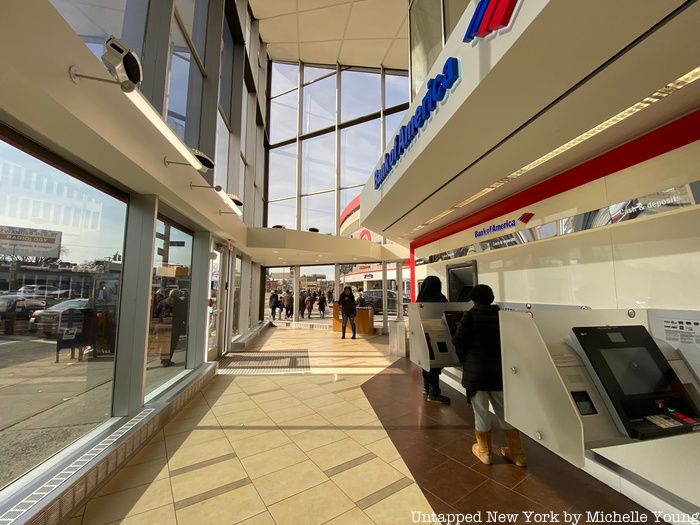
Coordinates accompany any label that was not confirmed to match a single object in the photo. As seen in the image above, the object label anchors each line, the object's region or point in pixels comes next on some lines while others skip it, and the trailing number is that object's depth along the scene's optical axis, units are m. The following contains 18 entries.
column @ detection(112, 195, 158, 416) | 2.96
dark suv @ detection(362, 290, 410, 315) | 10.46
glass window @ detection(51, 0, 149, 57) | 2.25
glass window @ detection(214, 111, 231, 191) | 5.86
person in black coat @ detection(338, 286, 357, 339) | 8.39
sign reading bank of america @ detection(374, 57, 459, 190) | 2.11
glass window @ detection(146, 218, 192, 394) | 3.61
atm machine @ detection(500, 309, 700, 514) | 1.53
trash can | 6.43
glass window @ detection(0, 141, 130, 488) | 1.90
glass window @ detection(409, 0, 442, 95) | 3.54
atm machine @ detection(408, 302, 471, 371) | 3.66
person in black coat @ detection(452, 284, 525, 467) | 2.43
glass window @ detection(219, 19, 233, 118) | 6.70
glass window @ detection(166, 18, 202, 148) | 3.83
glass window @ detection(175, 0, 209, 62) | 4.15
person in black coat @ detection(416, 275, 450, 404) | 3.87
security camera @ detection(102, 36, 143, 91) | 1.72
